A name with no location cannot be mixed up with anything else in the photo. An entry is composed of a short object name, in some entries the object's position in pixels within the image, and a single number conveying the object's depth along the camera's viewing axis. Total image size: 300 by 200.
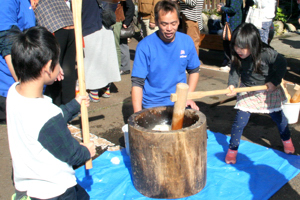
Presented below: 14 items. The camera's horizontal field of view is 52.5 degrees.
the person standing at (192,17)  5.46
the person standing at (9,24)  2.50
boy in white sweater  1.54
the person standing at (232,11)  5.54
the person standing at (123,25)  5.50
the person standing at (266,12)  5.09
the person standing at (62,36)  3.35
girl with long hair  2.68
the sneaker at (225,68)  6.09
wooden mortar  2.17
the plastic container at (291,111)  3.20
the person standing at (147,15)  5.64
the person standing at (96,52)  4.27
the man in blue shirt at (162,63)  2.66
